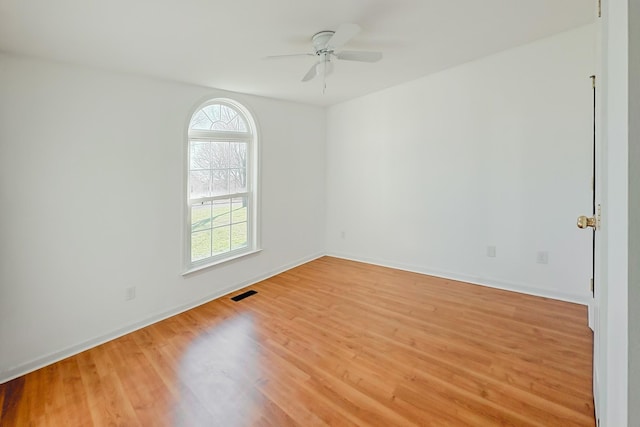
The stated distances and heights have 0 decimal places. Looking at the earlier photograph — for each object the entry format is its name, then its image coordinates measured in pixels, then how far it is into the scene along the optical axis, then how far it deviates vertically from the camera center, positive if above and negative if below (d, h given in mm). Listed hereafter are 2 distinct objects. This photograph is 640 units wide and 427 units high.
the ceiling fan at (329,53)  2119 +1265
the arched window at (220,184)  3354 +369
